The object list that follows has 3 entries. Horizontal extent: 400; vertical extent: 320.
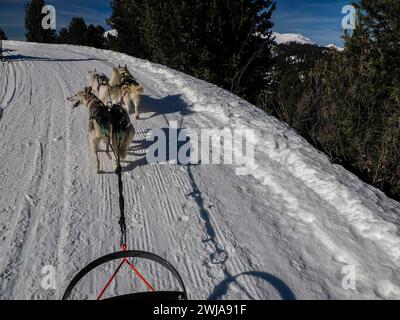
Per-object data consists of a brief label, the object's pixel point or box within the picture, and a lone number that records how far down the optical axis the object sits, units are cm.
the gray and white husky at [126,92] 582
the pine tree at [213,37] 1229
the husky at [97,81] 634
